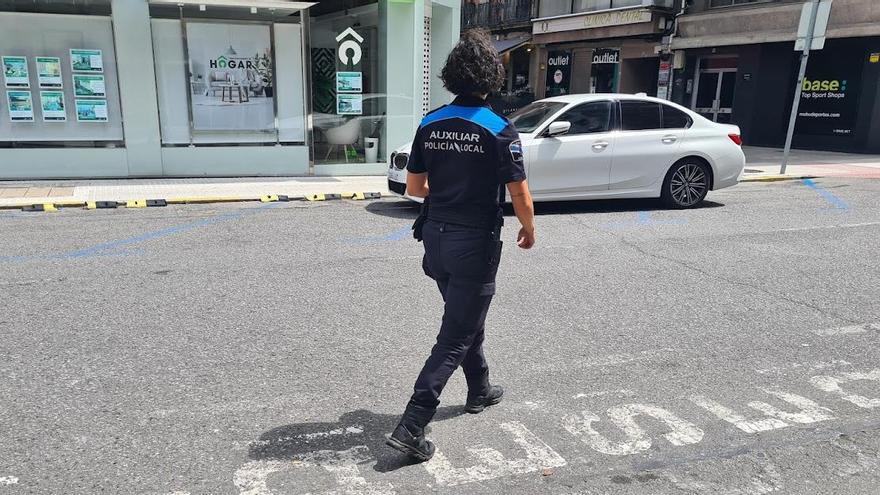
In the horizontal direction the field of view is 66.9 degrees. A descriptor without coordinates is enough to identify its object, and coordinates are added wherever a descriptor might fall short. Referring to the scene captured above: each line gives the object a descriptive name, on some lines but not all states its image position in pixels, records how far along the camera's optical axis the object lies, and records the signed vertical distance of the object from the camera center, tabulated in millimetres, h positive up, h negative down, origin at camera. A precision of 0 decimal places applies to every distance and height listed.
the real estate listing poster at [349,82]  12938 +159
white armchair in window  13156 -848
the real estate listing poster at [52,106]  11578 -401
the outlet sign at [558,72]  28172 +1002
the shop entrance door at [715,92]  22422 +286
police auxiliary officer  3084 -492
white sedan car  9227 -739
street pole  12930 +1124
